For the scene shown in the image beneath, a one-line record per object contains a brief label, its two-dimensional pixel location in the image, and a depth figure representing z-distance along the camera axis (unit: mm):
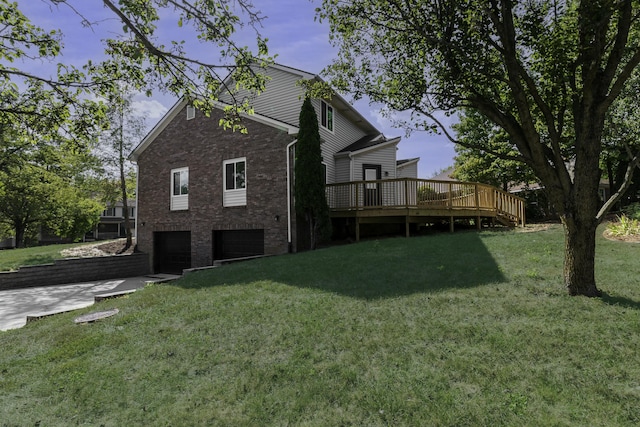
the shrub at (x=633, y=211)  12109
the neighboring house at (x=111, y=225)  42094
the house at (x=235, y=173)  12773
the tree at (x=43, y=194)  20688
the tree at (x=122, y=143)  17891
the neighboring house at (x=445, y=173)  37312
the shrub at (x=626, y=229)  9672
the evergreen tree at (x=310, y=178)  11969
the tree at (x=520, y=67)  5297
